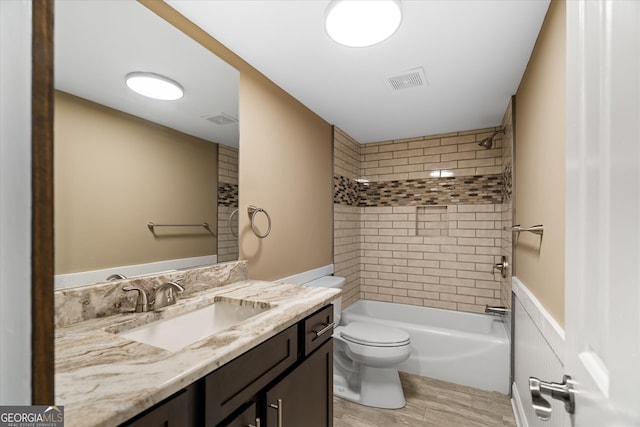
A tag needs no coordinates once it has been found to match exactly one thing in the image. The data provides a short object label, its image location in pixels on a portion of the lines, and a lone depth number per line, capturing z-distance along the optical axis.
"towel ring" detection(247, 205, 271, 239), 1.84
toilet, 2.15
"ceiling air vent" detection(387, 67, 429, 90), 1.93
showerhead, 2.84
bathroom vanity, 0.61
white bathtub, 2.34
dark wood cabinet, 0.71
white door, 0.38
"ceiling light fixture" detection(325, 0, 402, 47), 1.29
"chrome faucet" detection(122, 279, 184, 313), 1.14
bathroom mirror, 1.03
